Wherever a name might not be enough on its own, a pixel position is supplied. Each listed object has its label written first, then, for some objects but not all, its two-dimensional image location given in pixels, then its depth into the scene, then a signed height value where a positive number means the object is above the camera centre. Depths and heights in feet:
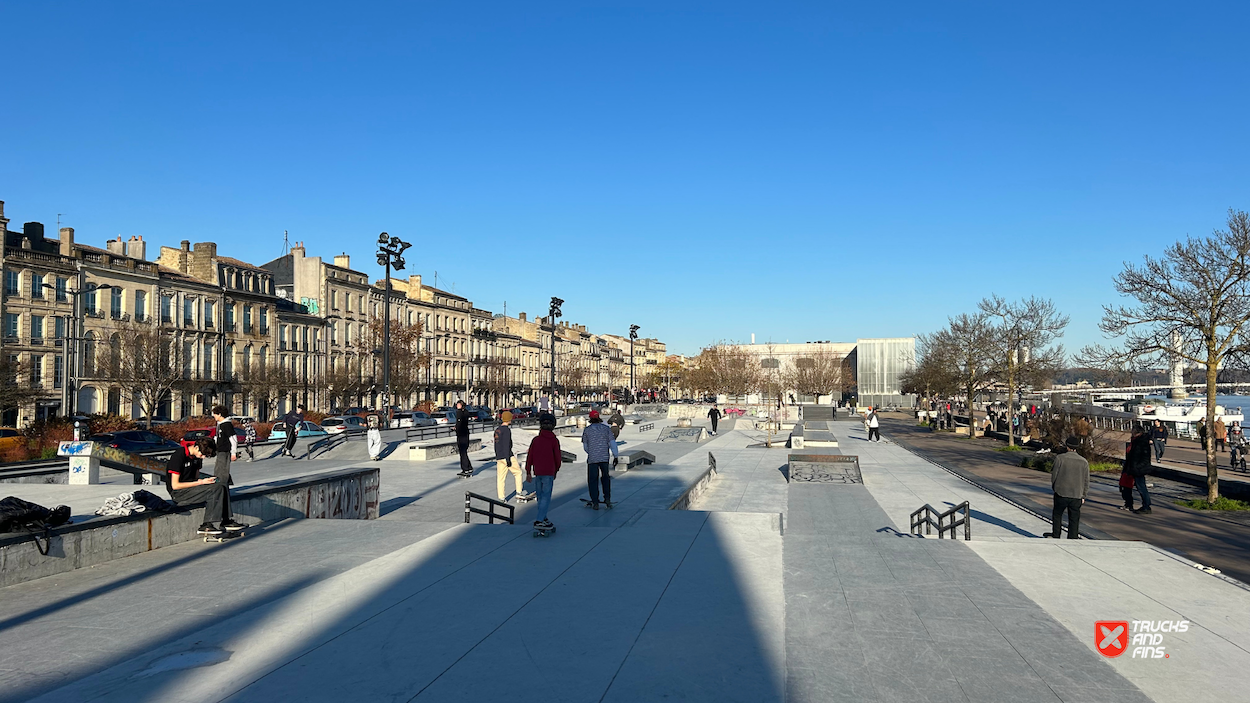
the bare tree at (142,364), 129.39 +2.18
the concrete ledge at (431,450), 74.18 -7.15
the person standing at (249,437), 74.34 -6.47
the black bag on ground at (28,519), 23.98 -4.38
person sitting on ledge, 29.84 -4.32
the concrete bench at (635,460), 62.23 -6.89
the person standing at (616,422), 85.64 -5.36
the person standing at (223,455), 29.37 -2.94
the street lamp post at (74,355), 130.60 +3.84
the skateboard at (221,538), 29.60 -5.99
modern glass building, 335.47 +1.89
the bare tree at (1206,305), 54.60 +4.72
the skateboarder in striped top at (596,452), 36.91 -3.59
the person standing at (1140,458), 49.01 -5.36
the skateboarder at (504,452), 43.34 -4.21
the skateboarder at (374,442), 70.33 -5.94
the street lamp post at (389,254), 95.55 +14.71
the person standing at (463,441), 58.95 -4.82
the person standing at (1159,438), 81.97 -7.44
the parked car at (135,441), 78.02 -6.37
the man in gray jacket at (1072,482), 33.91 -4.69
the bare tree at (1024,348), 132.46 +4.34
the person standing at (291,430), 76.38 -5.19
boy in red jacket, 31.04 -3.33
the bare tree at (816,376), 351.87 -0.97
